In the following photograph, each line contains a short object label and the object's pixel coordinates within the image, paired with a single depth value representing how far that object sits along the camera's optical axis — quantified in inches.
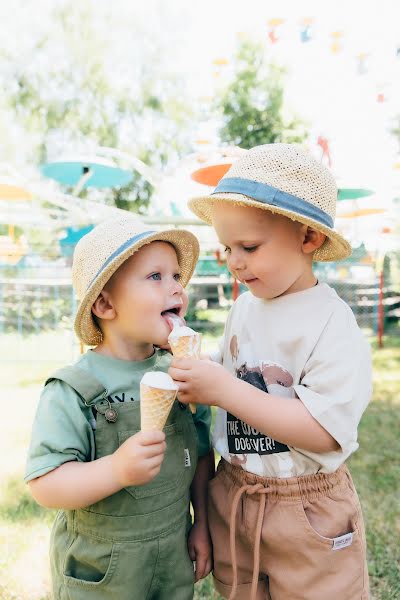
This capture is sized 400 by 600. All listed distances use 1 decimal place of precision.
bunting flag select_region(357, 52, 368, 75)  373.7
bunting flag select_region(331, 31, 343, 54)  356.2
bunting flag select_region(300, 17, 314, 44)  363.6
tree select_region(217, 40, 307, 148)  802.8
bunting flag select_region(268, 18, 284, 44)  367.5
